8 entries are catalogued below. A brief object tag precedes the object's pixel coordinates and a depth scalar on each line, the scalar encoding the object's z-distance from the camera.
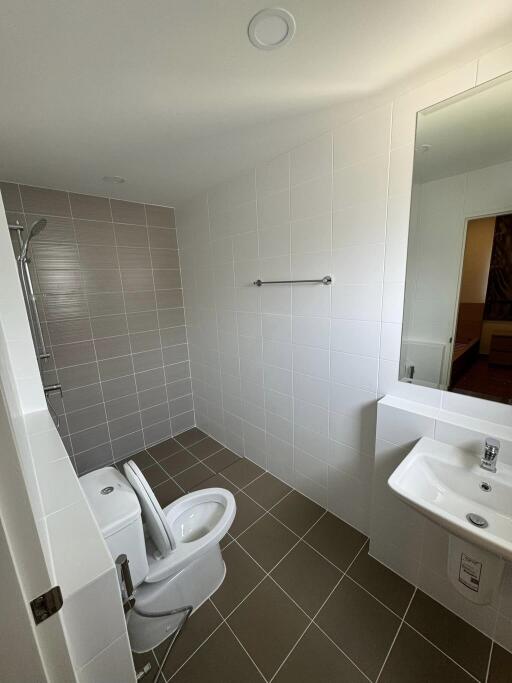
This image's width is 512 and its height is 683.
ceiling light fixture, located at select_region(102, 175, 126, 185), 1.75
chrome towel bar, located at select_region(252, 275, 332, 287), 1.45
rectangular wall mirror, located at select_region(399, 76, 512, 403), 1.02
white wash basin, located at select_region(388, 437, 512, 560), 0.94
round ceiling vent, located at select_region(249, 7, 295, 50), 0.74
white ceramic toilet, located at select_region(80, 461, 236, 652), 1.00
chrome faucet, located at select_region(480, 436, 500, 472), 1.00
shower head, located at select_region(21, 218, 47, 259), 1.36
